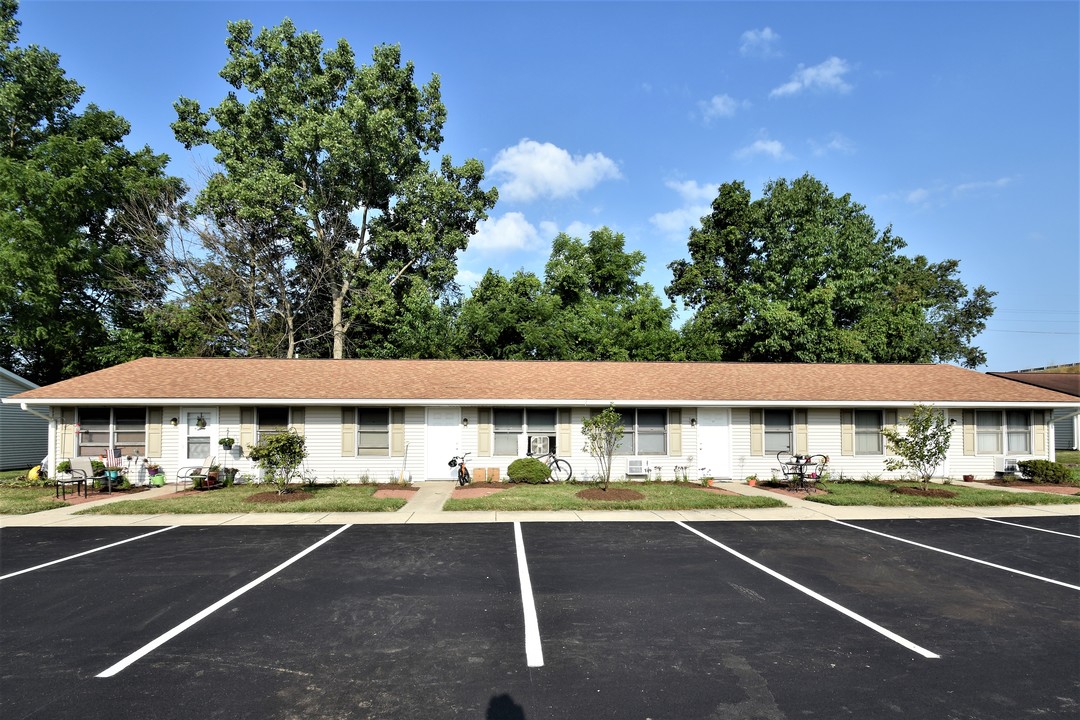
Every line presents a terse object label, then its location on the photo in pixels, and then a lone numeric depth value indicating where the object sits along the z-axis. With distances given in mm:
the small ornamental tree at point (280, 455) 13461
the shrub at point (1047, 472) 17250
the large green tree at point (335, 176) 29875
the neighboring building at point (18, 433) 20875
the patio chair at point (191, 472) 15828
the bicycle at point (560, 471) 17203
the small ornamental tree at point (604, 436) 15039
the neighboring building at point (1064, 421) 28156
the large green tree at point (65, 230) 24500
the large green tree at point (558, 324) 29969
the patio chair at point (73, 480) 14086
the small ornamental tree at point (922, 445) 14258
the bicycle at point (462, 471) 16188
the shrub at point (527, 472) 16453
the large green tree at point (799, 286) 29484
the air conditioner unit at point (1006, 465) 18094
